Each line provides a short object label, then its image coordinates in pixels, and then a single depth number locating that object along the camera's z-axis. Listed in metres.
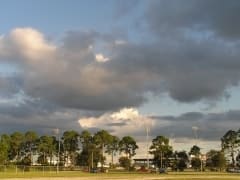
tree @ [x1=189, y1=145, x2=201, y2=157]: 192.95
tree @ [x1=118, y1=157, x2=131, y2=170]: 169.50
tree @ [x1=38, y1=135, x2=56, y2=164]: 198.50
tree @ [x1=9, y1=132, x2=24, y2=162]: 198.25
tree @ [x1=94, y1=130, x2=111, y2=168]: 187.12
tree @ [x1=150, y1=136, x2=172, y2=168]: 175.88
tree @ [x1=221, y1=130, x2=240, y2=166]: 198.50
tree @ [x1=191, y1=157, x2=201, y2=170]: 181.61
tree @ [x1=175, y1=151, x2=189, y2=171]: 167.95
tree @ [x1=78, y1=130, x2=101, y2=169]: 184.94
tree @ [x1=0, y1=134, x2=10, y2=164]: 170.88
